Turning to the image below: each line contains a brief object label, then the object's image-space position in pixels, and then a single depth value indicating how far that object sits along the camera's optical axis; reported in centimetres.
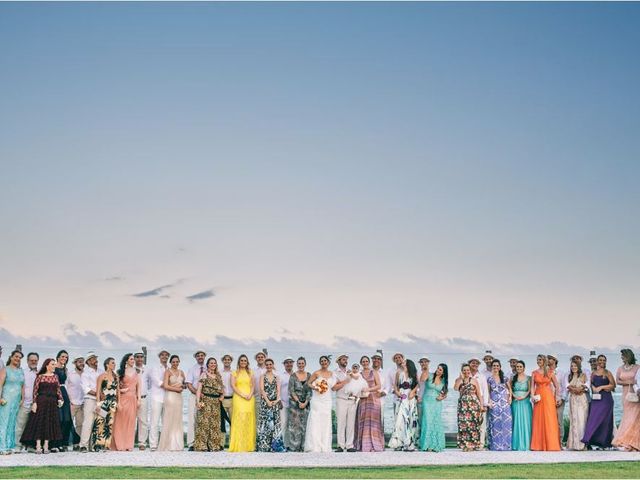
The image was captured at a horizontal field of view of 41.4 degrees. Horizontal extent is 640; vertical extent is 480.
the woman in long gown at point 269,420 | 1820
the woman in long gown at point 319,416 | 1820
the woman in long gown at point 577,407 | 1856
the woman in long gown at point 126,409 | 1794
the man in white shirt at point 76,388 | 1805
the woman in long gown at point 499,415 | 1847
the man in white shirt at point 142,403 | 1841
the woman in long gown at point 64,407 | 1773
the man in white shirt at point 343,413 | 1853
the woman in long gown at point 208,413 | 1820
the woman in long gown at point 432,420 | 1833
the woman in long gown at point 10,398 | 1716
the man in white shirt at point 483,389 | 1864
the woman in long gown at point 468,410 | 1838
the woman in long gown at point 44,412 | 1711
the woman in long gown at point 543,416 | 1845
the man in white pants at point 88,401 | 1778
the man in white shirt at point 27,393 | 1723
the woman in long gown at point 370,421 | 1834
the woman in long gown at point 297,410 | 1823
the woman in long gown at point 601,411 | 1838
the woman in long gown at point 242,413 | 1823
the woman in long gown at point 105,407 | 1764
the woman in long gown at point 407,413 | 1845
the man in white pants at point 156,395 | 1841
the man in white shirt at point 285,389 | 1858
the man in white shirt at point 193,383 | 1839
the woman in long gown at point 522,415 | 1852
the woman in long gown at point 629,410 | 1812
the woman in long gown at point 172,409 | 1828
